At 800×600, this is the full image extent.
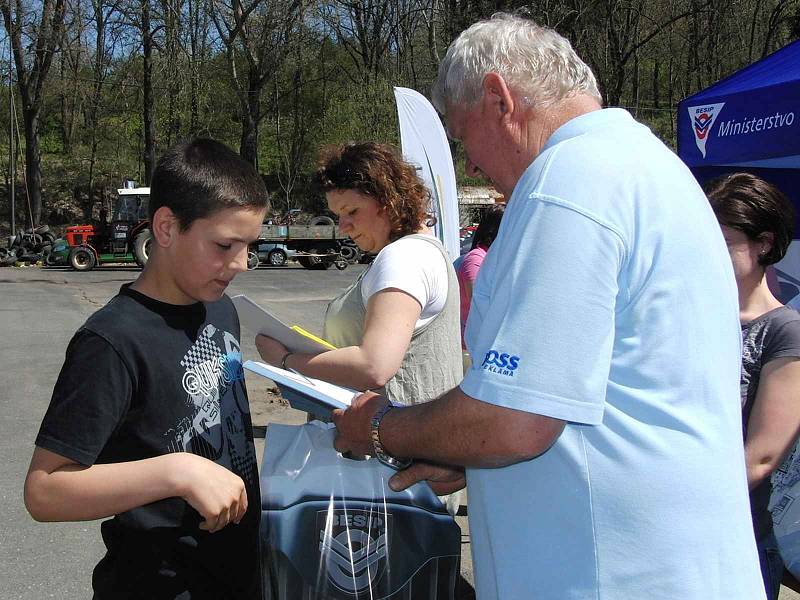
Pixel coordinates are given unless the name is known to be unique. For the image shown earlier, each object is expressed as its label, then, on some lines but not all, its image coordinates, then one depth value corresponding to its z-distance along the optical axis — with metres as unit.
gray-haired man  1.15
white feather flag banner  5.29
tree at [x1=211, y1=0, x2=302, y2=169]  30.31
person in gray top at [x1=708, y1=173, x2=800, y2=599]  2.02
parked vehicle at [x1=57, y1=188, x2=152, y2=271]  21.17
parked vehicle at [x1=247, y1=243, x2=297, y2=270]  22.45
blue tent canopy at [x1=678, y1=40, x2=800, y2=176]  4.12
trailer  22.16
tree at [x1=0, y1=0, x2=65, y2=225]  30.48
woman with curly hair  2.10
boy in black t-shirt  1.41
